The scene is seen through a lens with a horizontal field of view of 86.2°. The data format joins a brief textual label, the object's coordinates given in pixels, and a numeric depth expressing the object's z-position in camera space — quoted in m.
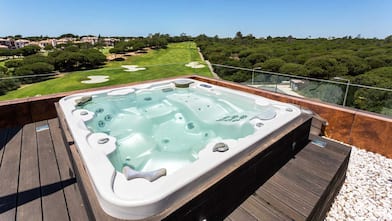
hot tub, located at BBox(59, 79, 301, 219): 1.27
